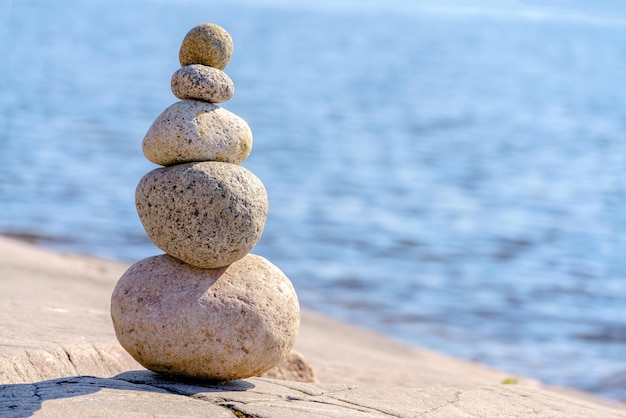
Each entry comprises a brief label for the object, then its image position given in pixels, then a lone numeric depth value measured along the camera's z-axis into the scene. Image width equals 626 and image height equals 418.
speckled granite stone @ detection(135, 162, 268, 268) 9.13
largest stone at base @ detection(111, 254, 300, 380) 9.17
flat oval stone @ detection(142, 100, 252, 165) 9.30
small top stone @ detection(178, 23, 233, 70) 9.65
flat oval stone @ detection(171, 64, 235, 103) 9.49
